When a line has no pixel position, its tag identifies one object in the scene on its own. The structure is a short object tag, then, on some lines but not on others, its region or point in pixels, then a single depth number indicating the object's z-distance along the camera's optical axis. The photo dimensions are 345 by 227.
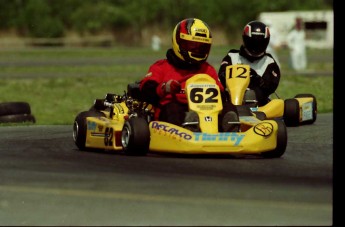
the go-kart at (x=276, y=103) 23.30
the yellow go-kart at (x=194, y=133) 18.25
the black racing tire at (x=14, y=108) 29.17
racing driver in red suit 19.91
